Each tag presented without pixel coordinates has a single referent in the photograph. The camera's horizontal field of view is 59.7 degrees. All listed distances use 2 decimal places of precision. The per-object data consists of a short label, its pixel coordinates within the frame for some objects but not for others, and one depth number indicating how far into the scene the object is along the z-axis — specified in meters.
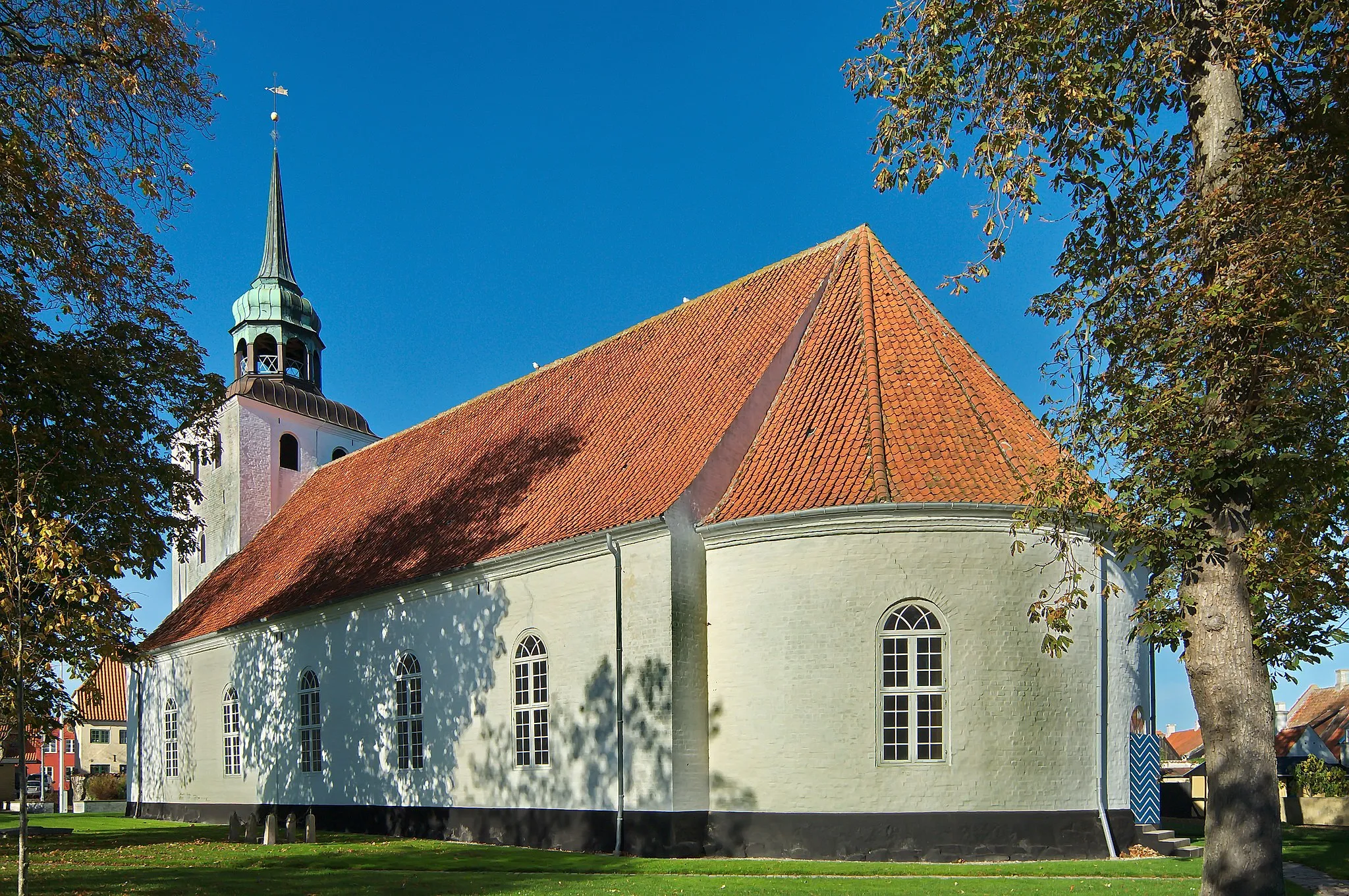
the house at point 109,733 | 55.09
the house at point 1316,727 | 37.84
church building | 16.98
